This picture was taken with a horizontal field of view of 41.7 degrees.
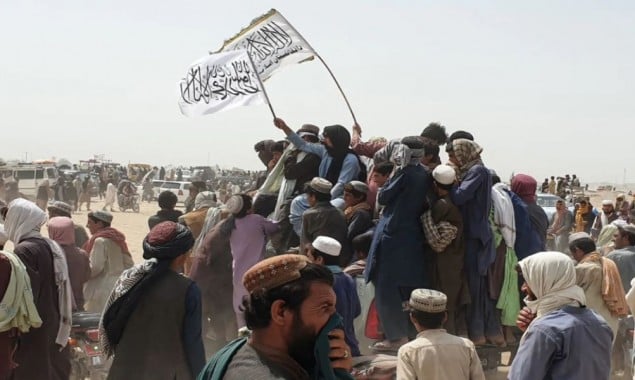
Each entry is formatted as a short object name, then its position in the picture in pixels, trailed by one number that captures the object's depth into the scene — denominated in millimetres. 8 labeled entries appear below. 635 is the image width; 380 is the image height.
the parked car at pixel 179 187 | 40188
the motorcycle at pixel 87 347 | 6988
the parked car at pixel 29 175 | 37781
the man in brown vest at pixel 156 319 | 4629
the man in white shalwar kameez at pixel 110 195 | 35522
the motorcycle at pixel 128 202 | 35906
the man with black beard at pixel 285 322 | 2396
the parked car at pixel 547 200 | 27406
